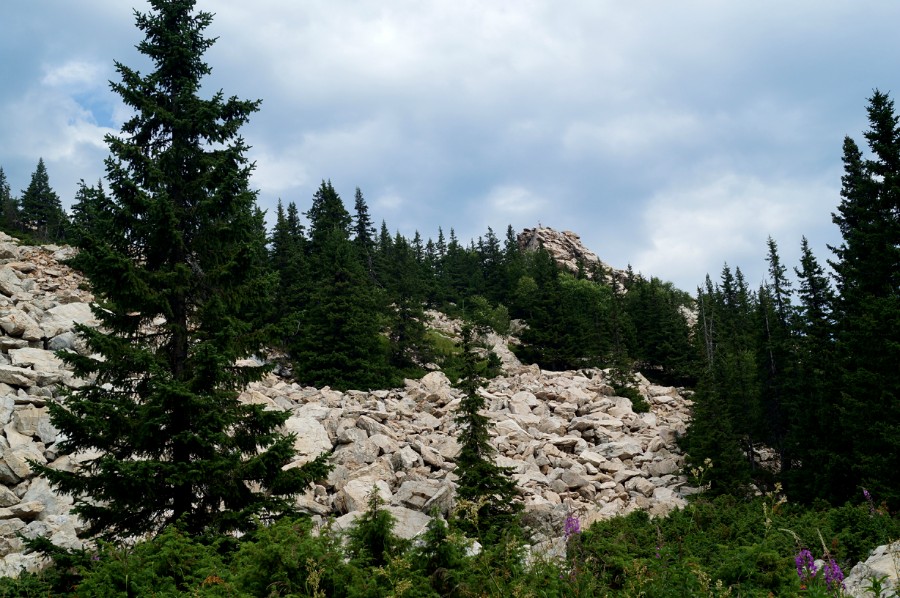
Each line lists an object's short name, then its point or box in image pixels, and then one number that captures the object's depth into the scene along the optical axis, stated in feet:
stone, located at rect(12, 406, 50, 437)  68.18
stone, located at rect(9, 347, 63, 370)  85.46
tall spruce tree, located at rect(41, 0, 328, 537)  34.53
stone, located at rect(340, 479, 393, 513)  68.54
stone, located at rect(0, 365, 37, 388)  77.56
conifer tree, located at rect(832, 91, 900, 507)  63.62
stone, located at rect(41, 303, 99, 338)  100.01
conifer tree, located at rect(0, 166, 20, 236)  239.01
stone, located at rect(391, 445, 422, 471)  83.10
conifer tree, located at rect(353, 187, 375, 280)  261.03
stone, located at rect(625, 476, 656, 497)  89.68
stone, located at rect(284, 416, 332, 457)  83.10
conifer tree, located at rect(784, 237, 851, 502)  81.97
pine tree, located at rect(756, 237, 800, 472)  109.19
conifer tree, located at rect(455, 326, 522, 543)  58.33
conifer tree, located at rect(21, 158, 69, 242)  263.08
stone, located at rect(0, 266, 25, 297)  116.67
